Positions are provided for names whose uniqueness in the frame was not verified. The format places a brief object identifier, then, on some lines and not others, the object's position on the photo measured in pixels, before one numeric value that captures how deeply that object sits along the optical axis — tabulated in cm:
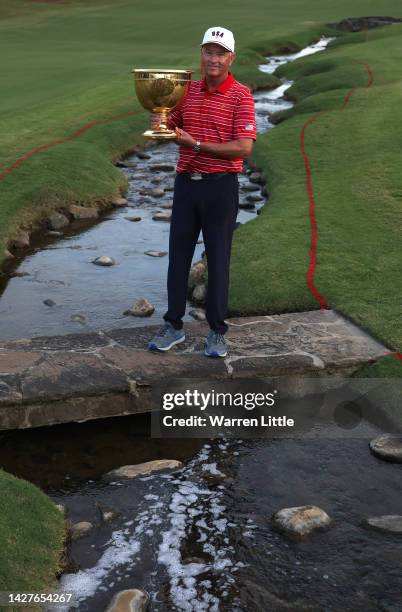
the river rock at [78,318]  988
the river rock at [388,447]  673
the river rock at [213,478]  650
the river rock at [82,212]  1445
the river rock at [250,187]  1602
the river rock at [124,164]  1831
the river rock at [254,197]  1529
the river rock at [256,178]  1656
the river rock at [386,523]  579
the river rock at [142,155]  1928
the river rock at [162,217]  1427
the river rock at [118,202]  1524
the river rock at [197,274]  1059
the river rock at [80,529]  580
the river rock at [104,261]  1205
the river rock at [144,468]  659
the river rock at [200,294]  1025
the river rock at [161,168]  1800
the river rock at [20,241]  1270
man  683
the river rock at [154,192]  1586
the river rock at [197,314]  970
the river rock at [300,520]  575
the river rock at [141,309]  998
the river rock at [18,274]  1154
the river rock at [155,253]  1244
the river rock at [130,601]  499
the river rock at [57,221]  1374
